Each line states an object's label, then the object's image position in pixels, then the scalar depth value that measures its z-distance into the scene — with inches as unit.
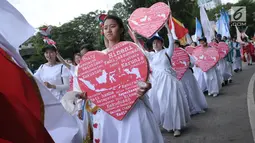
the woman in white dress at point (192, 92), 292.9
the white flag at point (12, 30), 58.0
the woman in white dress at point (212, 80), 383.2
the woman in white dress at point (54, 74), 201.5
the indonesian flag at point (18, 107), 52.6
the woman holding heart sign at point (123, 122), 112.9
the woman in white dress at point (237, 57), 653.3
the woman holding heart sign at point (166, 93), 225.3
